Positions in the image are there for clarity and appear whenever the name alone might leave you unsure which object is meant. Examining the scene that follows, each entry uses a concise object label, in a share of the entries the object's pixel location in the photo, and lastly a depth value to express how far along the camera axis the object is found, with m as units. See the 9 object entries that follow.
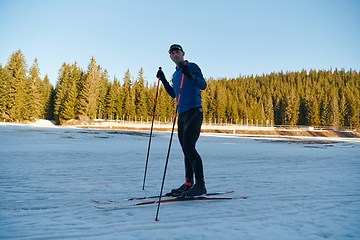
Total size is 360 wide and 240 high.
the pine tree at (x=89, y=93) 52.71
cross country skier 2.85
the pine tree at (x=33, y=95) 45.78
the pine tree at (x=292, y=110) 96.88
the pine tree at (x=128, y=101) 65.94
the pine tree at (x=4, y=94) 40.72
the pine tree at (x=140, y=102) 67.44
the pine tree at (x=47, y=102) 59.89
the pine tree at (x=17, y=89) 41.78
